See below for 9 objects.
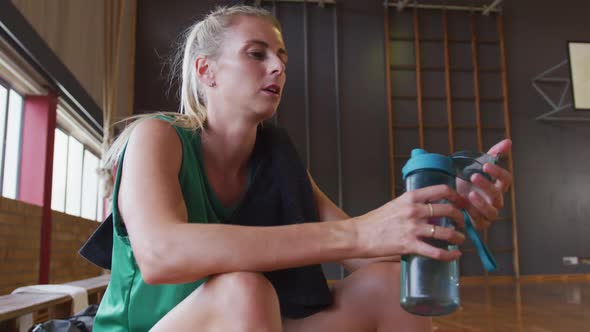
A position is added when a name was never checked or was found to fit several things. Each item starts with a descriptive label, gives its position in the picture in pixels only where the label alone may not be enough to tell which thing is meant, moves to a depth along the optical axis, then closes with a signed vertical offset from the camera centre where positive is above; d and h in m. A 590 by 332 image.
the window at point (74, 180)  3.99 +0.34
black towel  1.03 +0.02
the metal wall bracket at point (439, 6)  6.89 +2.66
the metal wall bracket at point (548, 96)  6.95 +1.62
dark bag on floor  1.33 -0.25
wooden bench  1.61 -0.27
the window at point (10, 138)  3.07 +0.49
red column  3.32 +0.43
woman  0.75 -0.01
